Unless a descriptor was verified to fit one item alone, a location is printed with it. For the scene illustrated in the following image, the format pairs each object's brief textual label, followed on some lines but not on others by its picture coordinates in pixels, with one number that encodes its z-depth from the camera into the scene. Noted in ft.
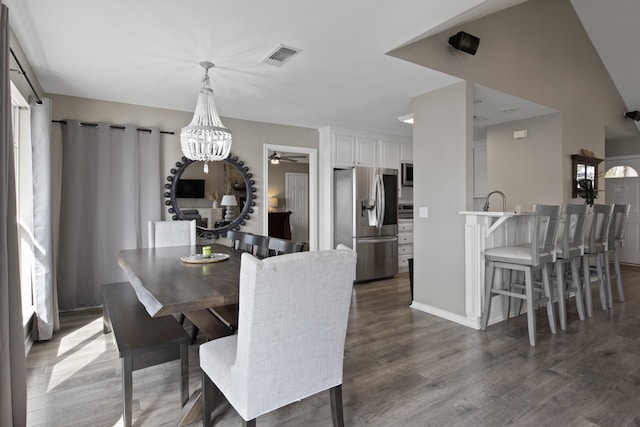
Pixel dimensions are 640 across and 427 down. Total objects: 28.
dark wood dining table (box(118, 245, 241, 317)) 5.01
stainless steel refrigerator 16.48
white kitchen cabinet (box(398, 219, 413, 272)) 18.40
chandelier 8.98
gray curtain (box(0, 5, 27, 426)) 4.99
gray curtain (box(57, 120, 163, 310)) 12.12
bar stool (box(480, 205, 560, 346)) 9.32
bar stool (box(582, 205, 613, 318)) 11.66
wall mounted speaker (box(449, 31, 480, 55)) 10.46
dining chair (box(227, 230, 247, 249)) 11.17
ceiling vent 8.88
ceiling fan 21.52
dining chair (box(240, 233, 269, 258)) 9.29
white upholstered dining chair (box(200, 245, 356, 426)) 4.33
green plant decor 15.25
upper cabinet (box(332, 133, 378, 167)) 17.17
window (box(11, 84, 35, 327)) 9.70
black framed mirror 14.11
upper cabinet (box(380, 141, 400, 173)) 18.53
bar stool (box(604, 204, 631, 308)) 12.62
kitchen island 10.60
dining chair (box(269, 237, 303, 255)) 7.95
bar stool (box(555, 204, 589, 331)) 10.37
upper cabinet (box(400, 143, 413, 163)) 19.27
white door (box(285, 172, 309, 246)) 25.52
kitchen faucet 12.67
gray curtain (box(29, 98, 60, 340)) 9.59
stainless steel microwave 19.35
